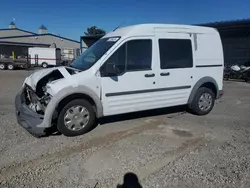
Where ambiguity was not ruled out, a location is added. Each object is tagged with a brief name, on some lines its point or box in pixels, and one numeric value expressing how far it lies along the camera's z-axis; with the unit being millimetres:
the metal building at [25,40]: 30257
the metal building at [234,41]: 15019
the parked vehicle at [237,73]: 11851
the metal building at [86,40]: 22611
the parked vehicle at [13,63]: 21540
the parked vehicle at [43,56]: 24184
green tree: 61060
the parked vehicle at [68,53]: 30855
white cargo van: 3629
